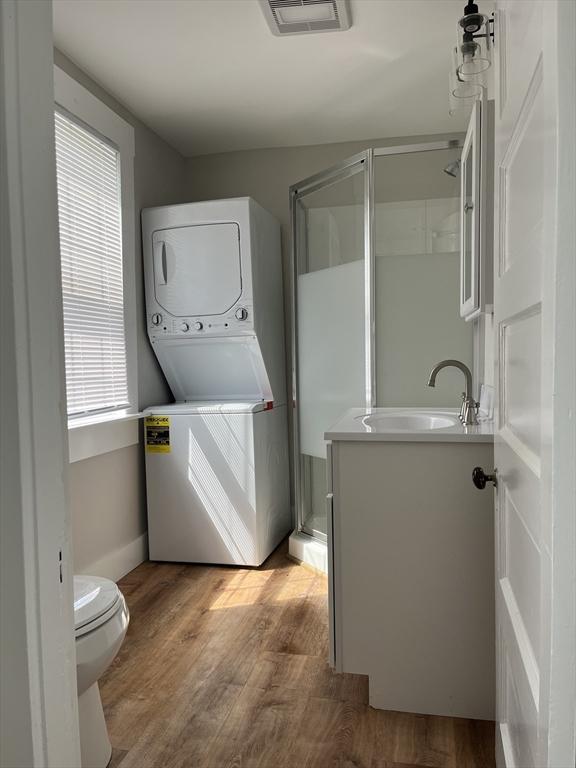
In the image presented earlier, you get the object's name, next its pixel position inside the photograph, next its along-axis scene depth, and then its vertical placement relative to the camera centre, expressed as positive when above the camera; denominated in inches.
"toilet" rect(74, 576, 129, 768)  58.6 -28.5
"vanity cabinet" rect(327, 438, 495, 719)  72.2 -26.6
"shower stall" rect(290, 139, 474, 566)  105.5 +13.0
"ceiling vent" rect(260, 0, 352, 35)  86.4 +50.1
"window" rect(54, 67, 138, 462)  103.0 +17.1
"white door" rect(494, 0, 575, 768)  24.0 -3.2
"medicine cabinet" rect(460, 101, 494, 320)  73.8 +18.3
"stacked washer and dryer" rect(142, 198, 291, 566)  123.6 -10.2
